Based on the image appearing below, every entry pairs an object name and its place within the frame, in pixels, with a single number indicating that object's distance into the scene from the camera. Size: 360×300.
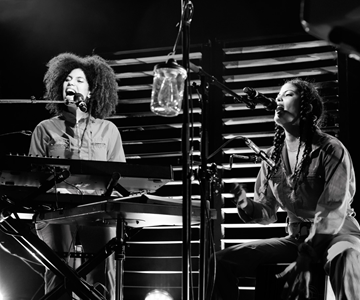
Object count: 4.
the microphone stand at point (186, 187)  4.97
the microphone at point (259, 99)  5.63
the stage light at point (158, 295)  9.13
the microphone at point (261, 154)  5.68
